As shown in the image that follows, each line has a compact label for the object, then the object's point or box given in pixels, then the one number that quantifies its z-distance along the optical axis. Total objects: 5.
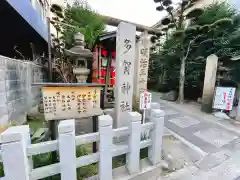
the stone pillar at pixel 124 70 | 2.37
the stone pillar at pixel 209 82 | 5.39
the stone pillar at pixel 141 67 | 4.28
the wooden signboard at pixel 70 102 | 1.75
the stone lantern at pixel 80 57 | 3.79
